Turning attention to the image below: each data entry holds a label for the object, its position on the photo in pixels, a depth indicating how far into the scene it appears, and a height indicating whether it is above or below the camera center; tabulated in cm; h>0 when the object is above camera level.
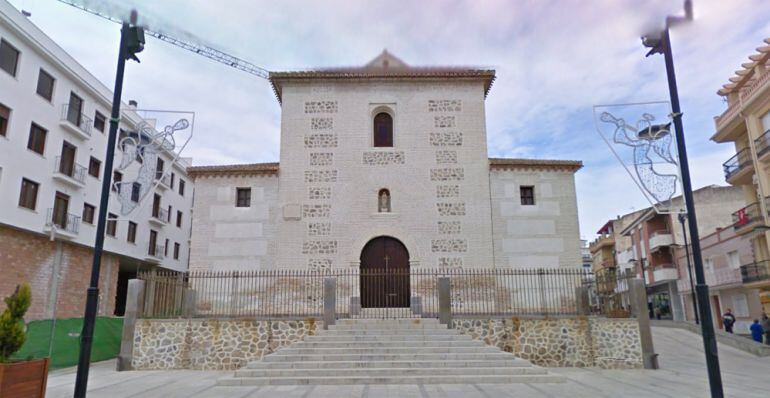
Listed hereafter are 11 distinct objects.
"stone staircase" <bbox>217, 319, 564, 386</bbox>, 918 -107
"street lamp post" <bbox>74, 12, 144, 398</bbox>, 623 +158
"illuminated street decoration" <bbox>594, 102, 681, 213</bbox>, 724 +241
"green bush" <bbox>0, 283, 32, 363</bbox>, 616 -14
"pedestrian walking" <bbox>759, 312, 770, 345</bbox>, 1675 -86
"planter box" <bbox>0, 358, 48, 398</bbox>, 600 -84
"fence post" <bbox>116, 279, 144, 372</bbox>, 1126 -21
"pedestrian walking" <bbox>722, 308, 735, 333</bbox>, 2088 -81
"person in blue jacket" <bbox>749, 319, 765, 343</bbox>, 1777 -106
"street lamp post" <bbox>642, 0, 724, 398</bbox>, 573 +134
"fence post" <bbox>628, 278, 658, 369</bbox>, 1121 -33
